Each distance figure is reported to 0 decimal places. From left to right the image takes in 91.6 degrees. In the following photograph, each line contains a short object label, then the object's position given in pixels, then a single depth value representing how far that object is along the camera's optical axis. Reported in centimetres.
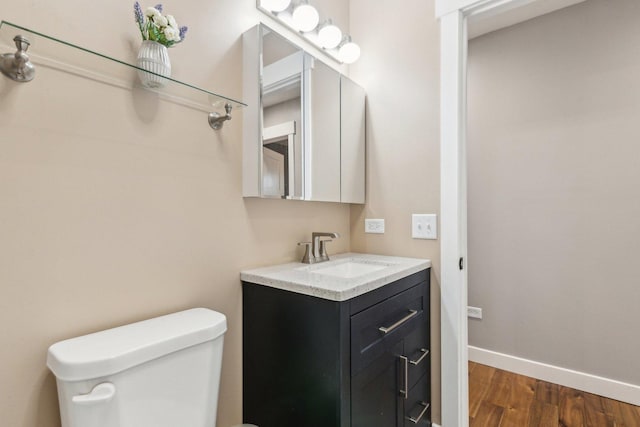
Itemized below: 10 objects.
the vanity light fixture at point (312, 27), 140
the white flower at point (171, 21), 94
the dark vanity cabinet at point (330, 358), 97
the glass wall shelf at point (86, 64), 73
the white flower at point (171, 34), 93
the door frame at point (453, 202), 147
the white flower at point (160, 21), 91
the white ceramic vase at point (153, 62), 91
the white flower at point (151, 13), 90
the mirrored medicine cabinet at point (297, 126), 126
